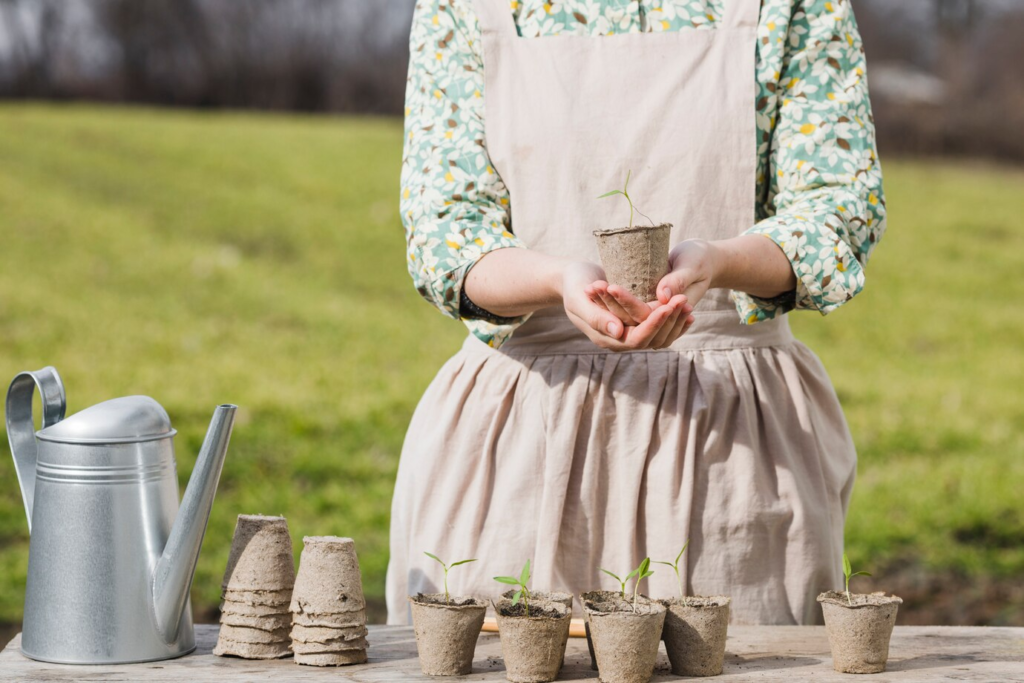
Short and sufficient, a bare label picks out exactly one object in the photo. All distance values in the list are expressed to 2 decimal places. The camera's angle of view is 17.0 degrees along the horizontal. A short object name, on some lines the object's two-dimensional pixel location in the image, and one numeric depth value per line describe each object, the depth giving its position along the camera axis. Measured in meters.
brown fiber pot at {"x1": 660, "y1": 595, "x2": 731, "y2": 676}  3.39
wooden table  3.39
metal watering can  3.42
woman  3.66
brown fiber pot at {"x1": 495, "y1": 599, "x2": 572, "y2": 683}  3.36
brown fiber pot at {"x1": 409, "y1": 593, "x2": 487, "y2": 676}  3.39
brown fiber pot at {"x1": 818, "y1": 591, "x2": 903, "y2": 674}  3.39
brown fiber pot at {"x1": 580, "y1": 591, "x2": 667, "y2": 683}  3.34
